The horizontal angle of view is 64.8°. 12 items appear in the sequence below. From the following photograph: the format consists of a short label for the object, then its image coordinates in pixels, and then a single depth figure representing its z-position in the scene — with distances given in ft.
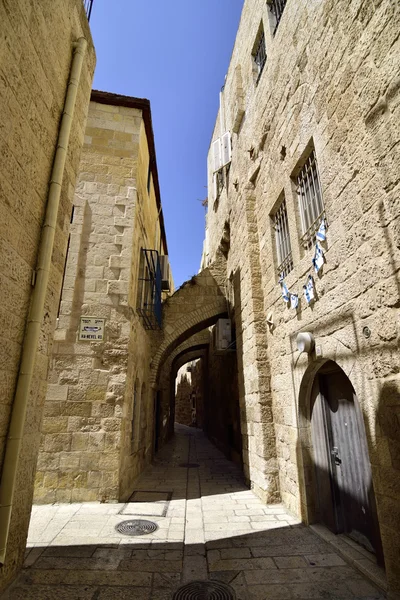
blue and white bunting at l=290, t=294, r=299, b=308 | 13.65
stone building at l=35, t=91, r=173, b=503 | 15.61
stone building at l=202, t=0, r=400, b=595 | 8.27
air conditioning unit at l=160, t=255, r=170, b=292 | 28.71
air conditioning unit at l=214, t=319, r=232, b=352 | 24.73
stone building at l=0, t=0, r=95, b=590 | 7.74
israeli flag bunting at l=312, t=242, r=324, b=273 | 11.43
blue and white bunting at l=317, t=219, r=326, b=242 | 11.29
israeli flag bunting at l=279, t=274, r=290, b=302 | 14.58
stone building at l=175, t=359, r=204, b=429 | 64.49
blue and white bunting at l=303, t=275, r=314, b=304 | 12.19
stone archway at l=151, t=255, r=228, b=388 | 25.31
